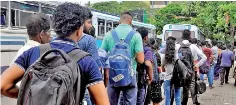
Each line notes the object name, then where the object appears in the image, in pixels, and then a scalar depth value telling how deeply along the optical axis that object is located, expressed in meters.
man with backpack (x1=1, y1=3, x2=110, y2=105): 2.28
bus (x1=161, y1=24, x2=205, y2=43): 23.11
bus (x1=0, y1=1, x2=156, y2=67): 9.23
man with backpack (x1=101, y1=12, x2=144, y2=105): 5.25
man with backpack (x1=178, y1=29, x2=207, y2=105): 7.55
